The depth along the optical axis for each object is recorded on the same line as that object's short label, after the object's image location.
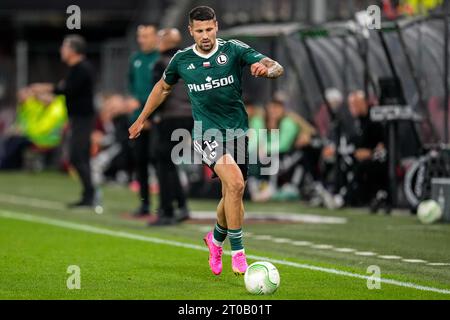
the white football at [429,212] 17.55
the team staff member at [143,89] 18.36
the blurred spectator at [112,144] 29.05
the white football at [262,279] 10.21
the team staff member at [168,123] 17.23
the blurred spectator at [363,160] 20.48
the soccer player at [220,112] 11.42
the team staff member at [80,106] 20.73
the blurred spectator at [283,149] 23.53
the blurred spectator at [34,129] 34.66
